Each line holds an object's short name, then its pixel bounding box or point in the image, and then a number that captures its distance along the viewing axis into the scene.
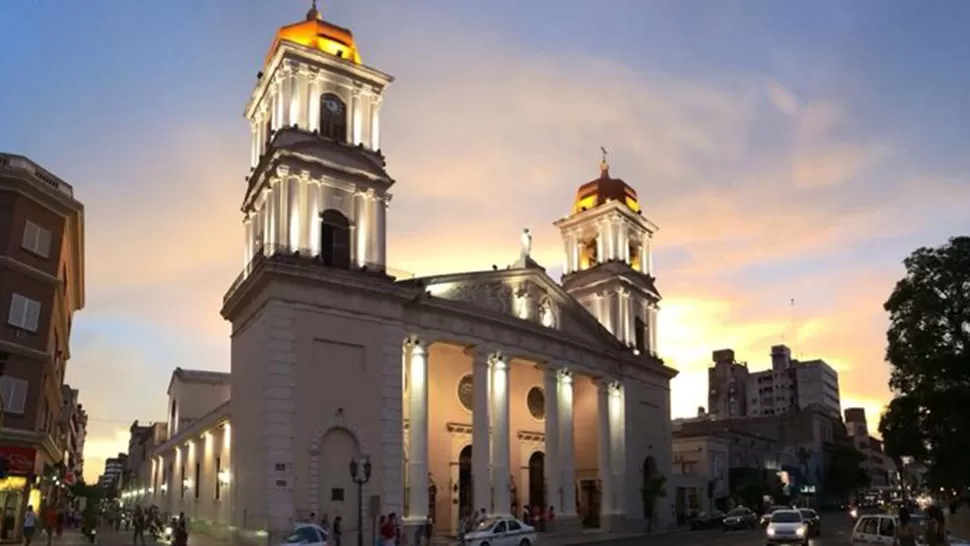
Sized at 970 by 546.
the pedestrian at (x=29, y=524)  35.69
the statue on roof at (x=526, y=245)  55.81
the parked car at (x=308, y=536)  28.42
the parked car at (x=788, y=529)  34.16
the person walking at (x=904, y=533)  23.09
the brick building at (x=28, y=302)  36.41
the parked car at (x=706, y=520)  64.00
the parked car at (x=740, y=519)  58.38
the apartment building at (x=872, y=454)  170.12
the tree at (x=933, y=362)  36.66
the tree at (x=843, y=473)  120.06
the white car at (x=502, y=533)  36.16
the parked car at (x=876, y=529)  27.08
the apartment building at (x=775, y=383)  161.50
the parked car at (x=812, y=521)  47.72
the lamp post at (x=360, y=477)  34.29
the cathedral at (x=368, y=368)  37.81
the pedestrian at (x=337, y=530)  36.44
